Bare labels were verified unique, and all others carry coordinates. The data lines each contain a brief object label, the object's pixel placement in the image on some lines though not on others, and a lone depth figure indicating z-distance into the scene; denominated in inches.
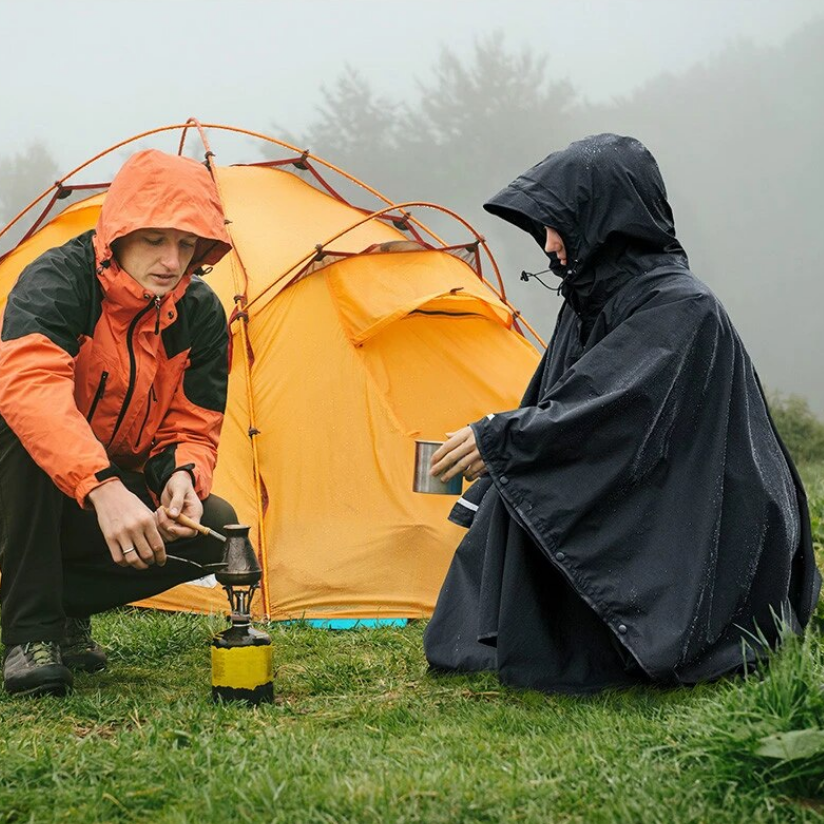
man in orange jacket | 133.3
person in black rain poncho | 129.6
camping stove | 130.3
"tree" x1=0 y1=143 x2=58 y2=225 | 1327.0
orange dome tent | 206.2
